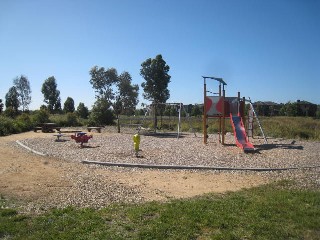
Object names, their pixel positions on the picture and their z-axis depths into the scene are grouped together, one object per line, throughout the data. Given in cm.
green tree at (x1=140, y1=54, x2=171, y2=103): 2261
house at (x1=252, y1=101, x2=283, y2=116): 5718
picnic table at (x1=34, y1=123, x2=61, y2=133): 2057
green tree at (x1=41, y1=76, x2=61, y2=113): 4685
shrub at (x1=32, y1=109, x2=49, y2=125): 2566
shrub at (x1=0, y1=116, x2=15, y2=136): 1930
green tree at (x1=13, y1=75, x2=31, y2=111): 4608
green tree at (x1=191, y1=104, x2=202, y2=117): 5418
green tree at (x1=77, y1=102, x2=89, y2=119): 3620
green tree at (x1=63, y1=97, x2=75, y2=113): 4620
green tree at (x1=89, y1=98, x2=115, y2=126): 2533
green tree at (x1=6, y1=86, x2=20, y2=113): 4418
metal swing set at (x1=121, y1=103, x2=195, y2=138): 1862
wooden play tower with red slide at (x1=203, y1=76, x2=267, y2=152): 1297
